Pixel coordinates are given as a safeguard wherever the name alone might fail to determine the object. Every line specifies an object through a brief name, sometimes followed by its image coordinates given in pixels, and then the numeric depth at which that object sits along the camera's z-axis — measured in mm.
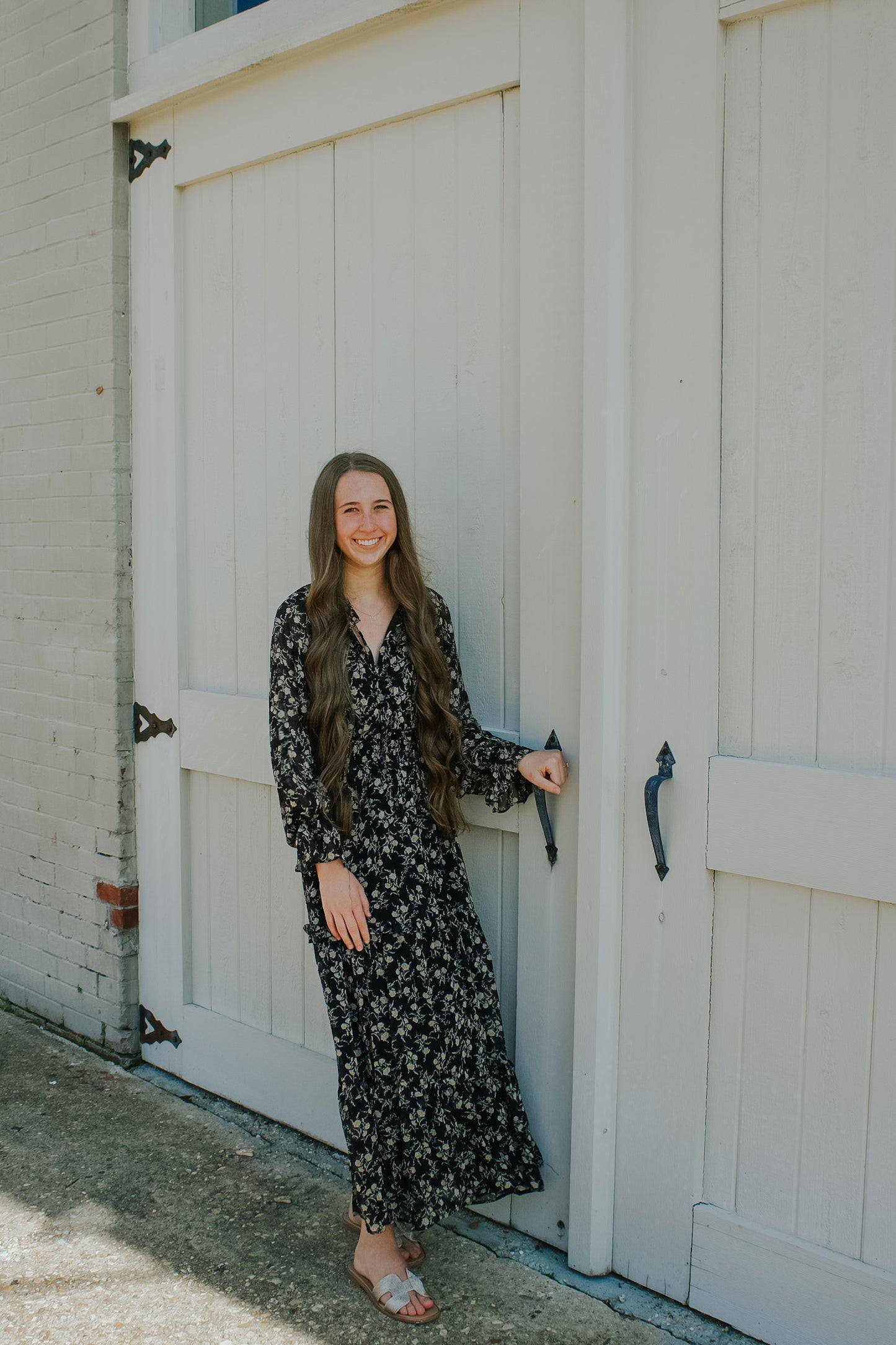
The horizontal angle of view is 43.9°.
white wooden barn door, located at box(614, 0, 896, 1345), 1904
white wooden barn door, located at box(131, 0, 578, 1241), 2400
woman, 2232
